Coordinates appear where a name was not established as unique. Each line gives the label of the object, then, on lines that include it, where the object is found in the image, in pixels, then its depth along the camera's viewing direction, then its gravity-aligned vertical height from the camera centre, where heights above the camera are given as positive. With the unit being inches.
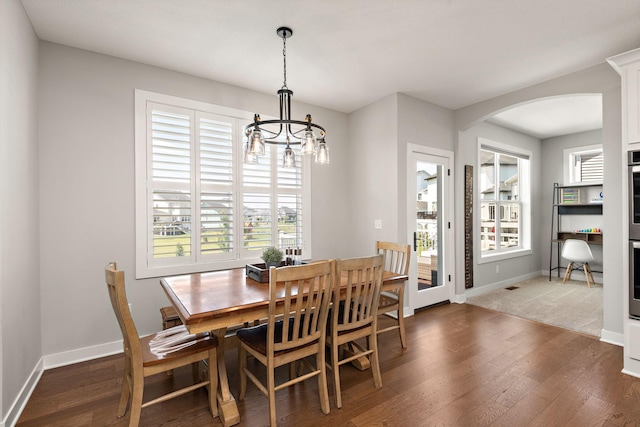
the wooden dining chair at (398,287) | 112.8 -24.4
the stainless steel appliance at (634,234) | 97.8 -6.4
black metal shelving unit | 220.2 +2.3
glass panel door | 159.9 -5.8
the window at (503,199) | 213.9 +10.9
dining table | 69.8 -21.7
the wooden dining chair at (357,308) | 82.8 -27.1
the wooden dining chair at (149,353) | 67.1 -33.2
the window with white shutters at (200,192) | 122.3 +10.2
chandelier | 89.5 +21.6
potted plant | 104.5 -14.7
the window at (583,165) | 227.6 +37.5
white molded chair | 206.2 -27.4
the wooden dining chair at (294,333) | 71.7 -30.5
